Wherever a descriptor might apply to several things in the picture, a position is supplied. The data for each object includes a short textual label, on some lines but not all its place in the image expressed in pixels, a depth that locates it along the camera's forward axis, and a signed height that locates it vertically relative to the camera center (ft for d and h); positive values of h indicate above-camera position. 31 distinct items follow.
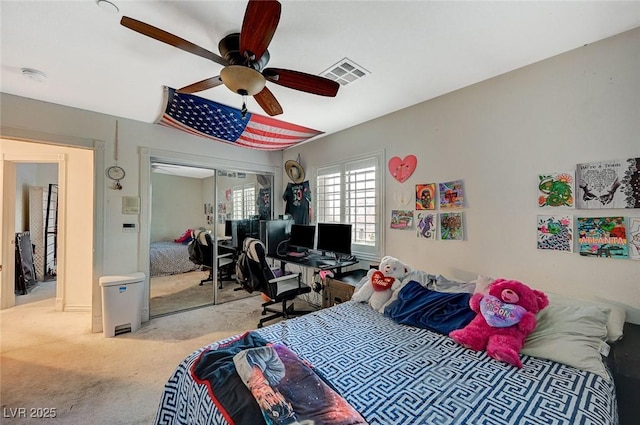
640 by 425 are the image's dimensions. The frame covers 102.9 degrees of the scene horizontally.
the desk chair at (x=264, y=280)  9.34 -2.66
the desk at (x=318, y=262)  9.64 -2.05
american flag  8.57 +3.43
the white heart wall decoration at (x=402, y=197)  9.03 +0.53
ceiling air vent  6.54 +3.79
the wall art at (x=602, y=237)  5.30 -0.51
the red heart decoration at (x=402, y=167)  8.92 +1.64
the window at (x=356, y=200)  10.20 +0.53
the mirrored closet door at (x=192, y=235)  11.18 -1.11
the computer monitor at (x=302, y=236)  11.75 -1.18
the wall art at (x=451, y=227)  7.72 -0.44
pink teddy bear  4.60 -2.08
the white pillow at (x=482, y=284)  5.98 -1.72
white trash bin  9.02 -3.36
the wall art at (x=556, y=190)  5.90 +0.56
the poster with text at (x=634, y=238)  5.13 -0.49
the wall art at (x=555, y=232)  5.92 -0.46
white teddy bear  6.96 -2.01
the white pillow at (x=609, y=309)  4.70 -1.92
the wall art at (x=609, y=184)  5.16 +0.63
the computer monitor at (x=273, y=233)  12.69 -1.13
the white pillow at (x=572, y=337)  4.18 -2.22
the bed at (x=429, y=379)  3.22 -2.54
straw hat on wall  13.44 +2.18
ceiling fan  4.05 +2.99
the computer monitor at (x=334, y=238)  10.19 -1.09
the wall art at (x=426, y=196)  8.33 +0.53
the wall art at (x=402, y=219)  9.00 -0.25
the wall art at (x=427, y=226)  8.32 -0.44
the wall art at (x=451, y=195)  7.72 +0.55
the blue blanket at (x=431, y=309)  5.63 -2.30
